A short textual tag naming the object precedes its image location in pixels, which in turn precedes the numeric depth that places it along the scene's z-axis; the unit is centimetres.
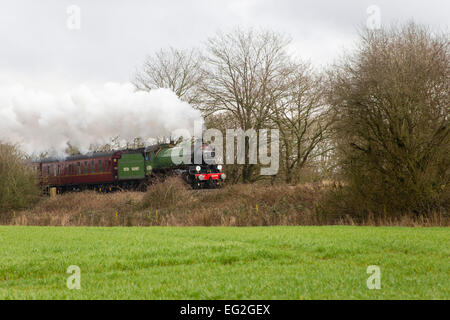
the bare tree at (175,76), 4331
